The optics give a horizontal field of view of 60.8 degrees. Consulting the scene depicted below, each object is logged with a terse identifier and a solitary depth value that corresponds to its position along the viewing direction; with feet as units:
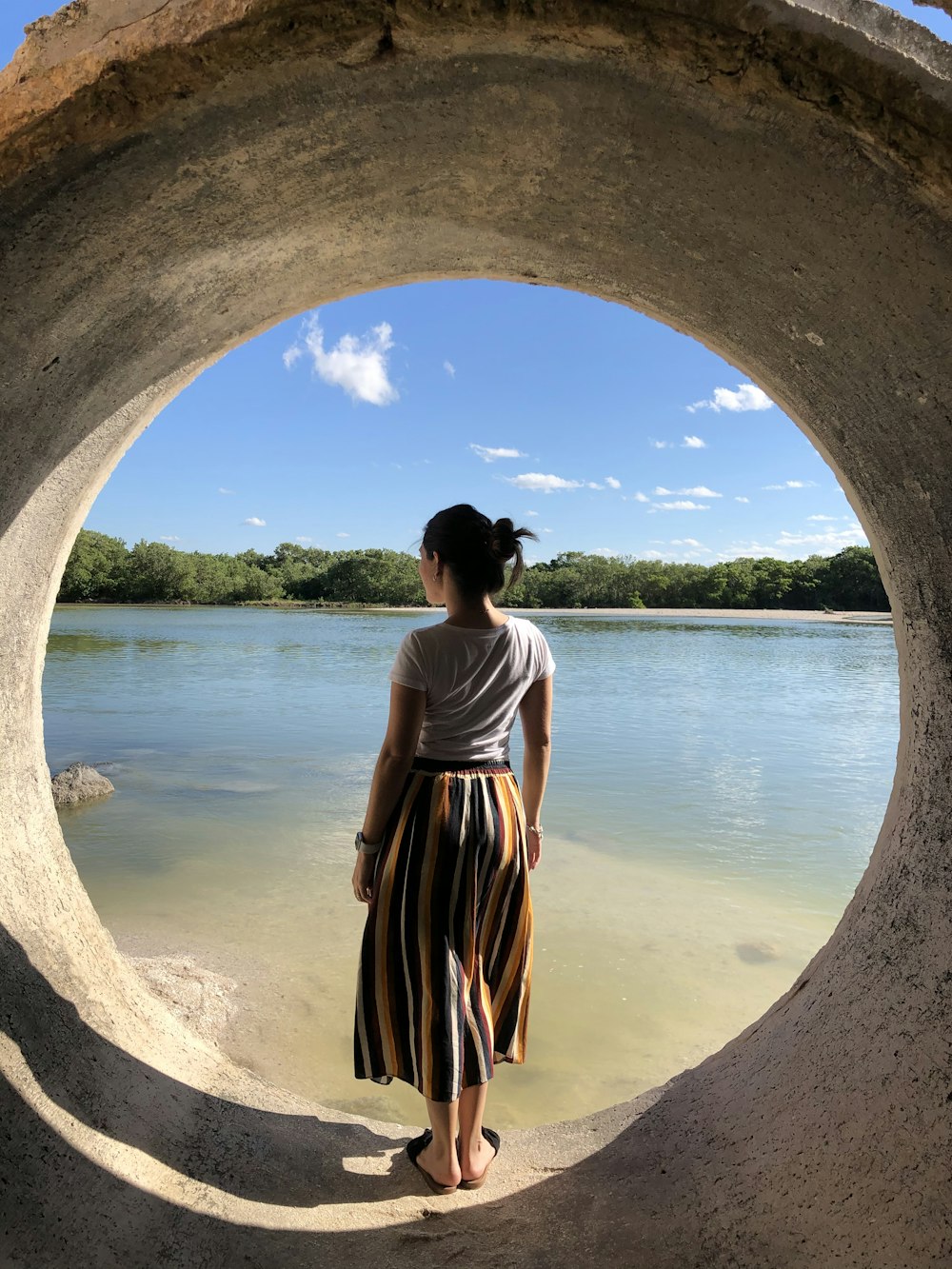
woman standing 6.51
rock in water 22.82
